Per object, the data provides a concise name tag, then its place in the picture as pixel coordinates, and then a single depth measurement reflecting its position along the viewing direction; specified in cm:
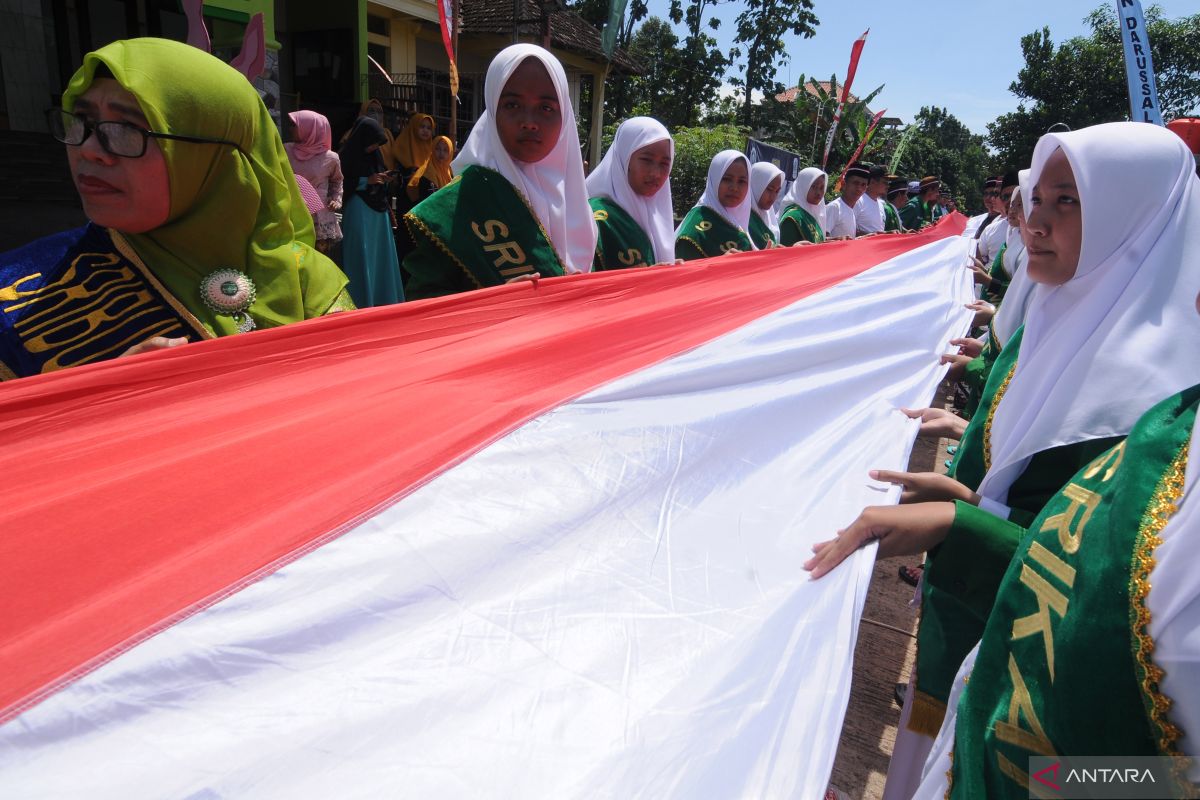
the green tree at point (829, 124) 2364
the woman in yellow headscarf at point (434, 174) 593
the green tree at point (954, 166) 3238
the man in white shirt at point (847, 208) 830
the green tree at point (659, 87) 2635
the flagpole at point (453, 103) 600
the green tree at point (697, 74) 2752
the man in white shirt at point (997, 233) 565
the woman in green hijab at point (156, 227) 133
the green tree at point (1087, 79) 2425
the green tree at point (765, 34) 2961
